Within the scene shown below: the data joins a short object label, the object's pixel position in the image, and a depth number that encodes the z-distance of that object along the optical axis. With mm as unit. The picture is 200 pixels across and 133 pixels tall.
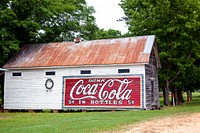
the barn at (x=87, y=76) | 23094
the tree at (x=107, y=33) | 46719
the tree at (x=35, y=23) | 26625
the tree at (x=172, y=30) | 28156
